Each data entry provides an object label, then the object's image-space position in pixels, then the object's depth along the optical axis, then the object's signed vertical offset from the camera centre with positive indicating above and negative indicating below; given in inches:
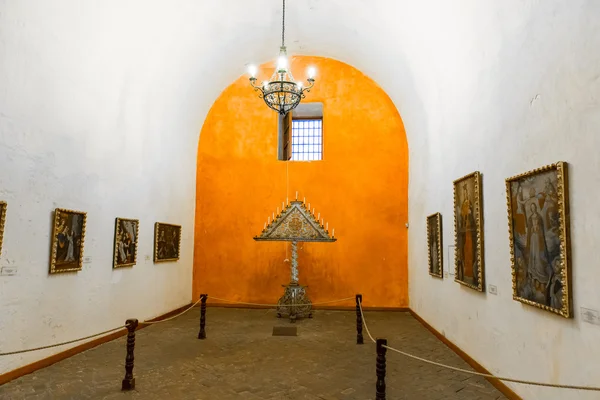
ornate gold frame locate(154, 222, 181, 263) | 413.4 -1.9
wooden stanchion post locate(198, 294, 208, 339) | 342.6 -62.5
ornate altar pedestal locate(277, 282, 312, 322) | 429.3 -60.0
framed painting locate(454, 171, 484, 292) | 254.5 +7.5
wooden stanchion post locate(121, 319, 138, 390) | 221.1 -60.7
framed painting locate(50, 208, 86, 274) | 267.4 -2.0
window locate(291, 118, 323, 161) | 532.4 +122.9
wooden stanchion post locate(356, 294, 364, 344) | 329.4 -61.1
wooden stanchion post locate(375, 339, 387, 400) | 193.9 -56.2
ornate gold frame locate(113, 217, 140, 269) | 338.2 -7.0
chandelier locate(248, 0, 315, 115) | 306.9 +110.6
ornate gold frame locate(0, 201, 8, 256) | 221.3 +10.1
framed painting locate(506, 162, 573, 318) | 163.5 +3.0
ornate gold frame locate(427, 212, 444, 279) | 345.7 -0.6
